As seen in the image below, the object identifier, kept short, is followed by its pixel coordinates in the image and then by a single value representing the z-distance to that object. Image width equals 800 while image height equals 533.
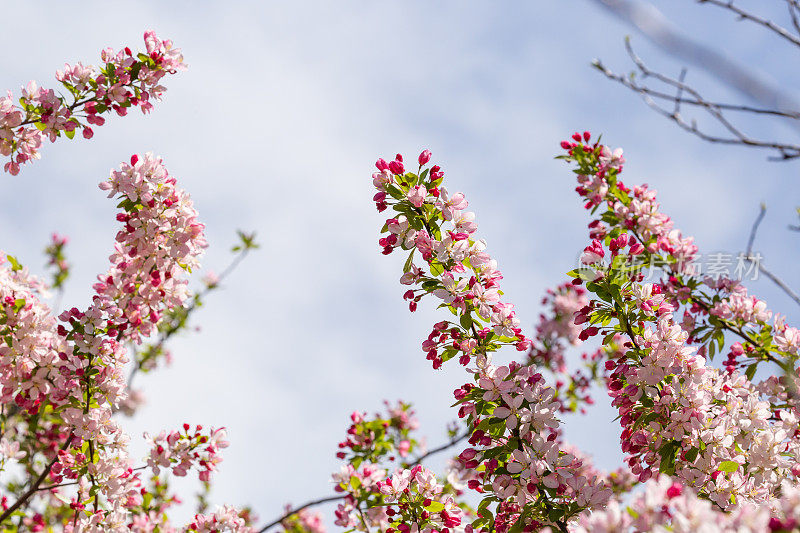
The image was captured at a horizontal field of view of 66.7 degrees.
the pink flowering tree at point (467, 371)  2.86
